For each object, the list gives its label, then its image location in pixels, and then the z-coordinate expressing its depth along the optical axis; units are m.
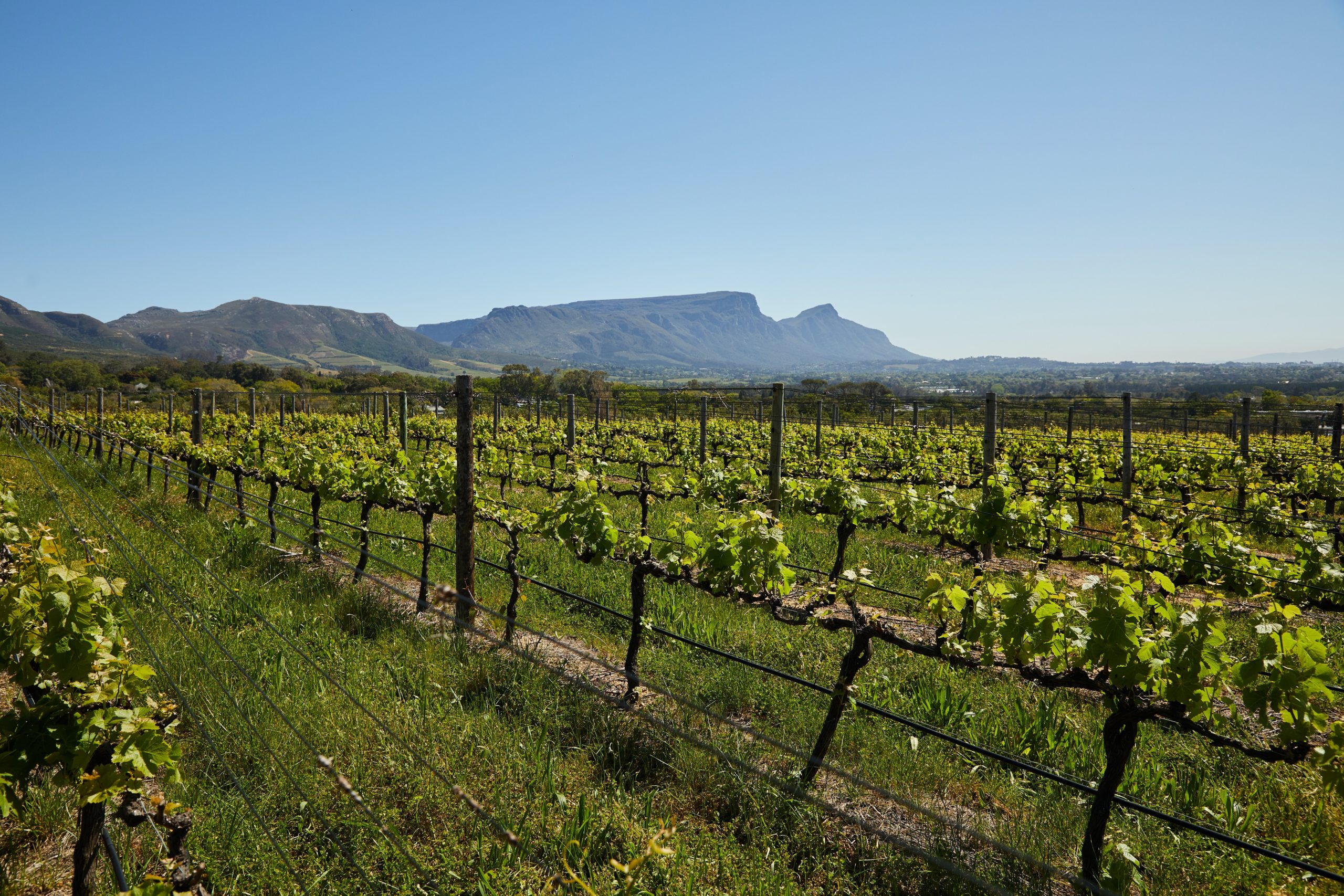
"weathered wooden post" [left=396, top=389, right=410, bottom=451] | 13.36
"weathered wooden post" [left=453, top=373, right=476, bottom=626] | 5.89
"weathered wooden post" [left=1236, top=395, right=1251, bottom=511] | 13.44
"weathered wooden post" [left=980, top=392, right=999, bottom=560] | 8.67
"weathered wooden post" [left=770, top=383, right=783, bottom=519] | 7.73
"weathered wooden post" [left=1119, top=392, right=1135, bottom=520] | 10.77
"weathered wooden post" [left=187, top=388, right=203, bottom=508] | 12.13
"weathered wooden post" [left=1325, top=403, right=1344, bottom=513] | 14.40
